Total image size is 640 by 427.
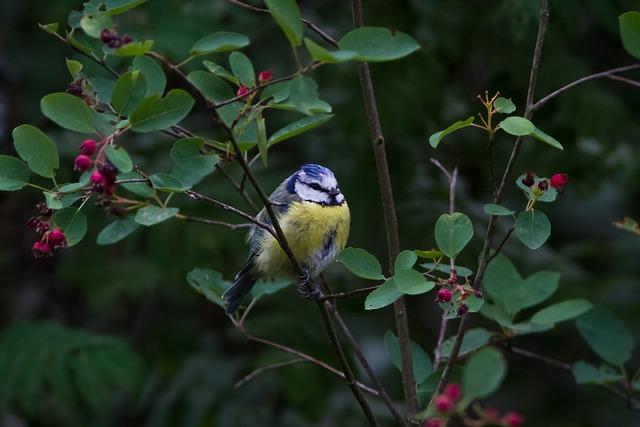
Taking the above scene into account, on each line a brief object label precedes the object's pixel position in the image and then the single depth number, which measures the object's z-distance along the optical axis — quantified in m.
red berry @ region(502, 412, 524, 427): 4.26
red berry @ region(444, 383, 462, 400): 4.26
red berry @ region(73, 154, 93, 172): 4.31
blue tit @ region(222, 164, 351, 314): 4.69
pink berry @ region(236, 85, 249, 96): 4.35
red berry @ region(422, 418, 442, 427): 4.31
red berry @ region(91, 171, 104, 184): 4.31
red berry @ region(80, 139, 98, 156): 4.31
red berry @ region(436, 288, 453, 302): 4.38
